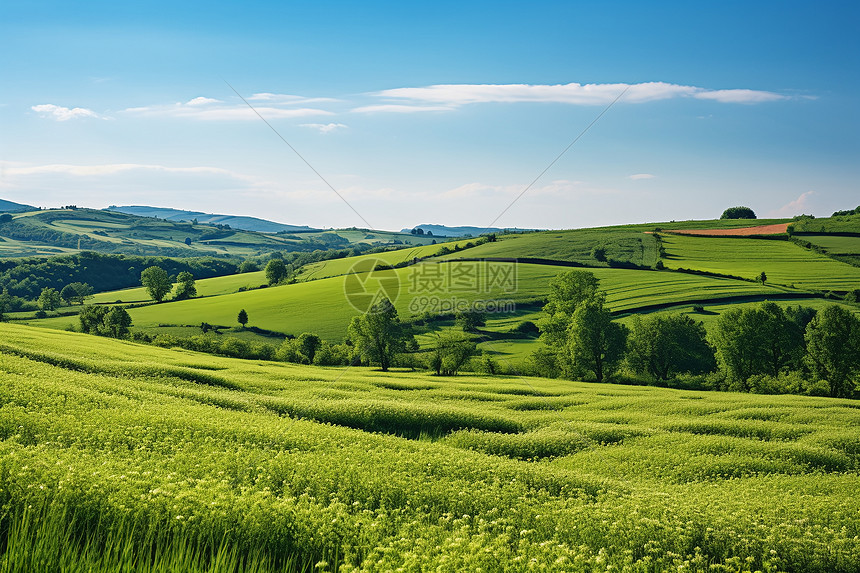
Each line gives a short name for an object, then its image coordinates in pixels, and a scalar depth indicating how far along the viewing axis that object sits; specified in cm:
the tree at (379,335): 5941
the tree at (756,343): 5722
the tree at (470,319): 8362
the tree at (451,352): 5469
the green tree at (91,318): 8194
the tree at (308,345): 6812
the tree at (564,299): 6431
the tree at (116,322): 7650
